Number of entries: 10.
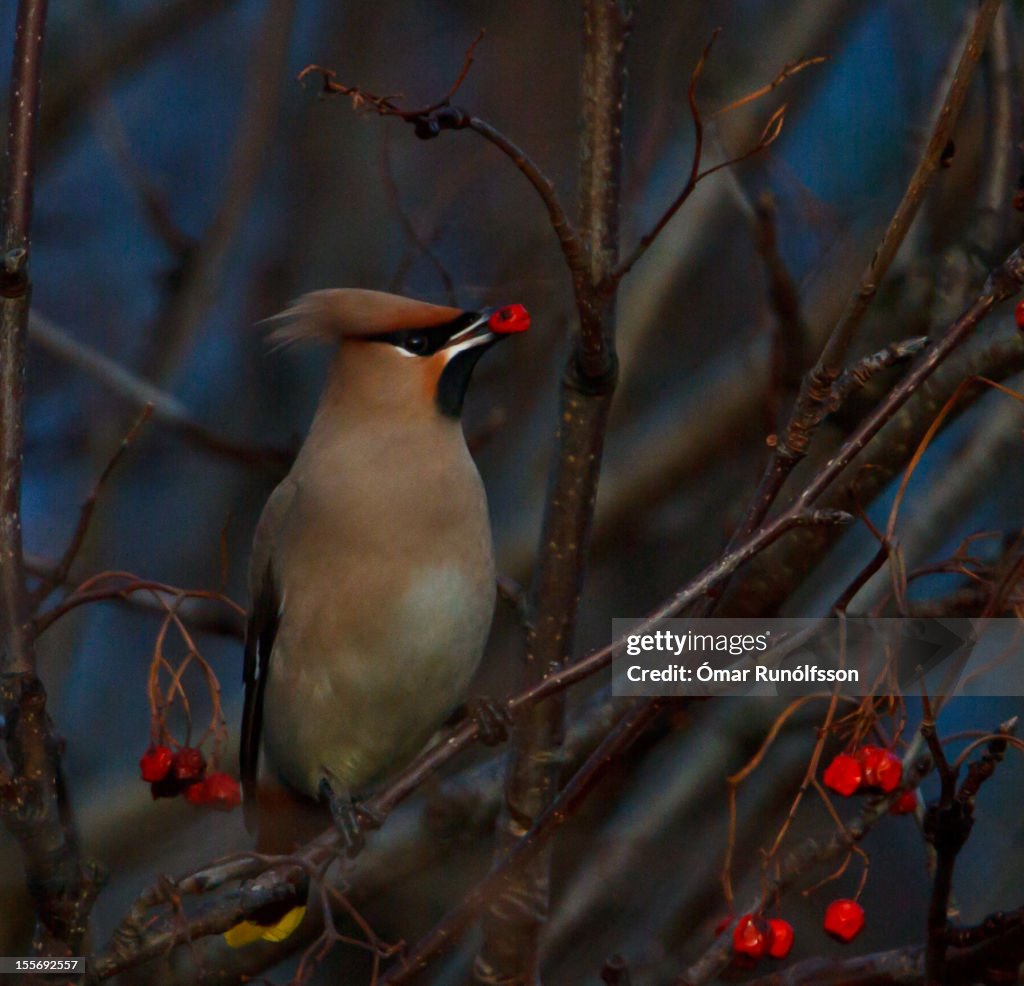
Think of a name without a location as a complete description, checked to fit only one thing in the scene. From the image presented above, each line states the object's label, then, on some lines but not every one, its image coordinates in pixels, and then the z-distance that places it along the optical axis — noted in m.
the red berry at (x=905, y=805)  4.50
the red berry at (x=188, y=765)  5.12
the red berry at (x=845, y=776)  4.16
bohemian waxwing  6.33
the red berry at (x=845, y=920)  4.34
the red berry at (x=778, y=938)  4.38
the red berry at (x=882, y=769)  4.15
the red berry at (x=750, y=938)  4.31
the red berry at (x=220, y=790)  5.28
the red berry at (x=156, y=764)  5.09
